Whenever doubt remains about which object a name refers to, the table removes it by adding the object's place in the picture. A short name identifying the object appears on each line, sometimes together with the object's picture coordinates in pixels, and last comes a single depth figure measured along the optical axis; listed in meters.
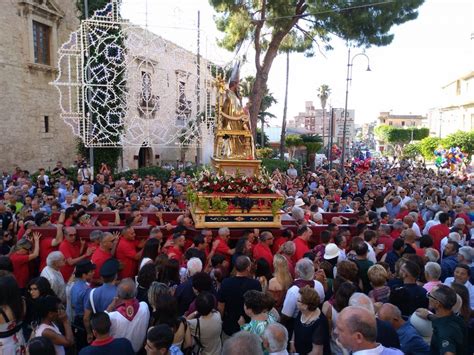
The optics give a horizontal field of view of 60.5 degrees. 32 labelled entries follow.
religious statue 10.52
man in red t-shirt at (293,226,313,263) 6.68
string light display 17.31
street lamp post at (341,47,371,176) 17.89
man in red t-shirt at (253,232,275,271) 6.39
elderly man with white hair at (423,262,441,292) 4.86
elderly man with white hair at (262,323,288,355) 3.44
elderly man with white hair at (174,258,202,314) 4.55
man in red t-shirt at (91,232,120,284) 5.78
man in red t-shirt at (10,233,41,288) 5.75
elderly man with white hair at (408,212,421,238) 8.10
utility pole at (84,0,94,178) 17.08
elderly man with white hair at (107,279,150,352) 3.90
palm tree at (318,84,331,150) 74.62
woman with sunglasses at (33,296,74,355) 3.78
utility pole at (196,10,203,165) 17.76
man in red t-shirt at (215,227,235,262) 6.83
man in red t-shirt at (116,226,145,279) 6.41
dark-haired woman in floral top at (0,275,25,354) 3.79
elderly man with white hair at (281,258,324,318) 4.42
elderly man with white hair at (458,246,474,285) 5.68
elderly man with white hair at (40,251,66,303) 5.07
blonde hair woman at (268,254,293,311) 4.81
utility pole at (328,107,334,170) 18.75
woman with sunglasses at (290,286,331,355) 3.81
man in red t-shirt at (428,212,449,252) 7.95
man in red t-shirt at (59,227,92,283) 6.13
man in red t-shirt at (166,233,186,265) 6.14
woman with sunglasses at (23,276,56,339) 4.03
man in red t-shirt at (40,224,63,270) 6.49
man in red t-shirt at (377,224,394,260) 6.82
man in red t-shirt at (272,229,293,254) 7.46
